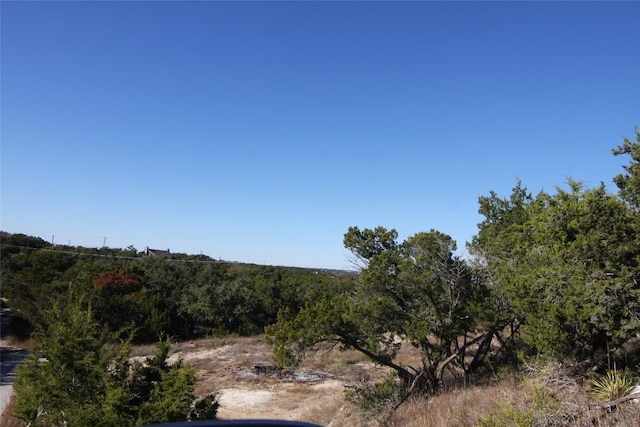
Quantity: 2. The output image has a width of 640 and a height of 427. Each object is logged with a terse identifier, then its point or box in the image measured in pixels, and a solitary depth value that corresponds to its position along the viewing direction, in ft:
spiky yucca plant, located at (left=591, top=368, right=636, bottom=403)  22.06
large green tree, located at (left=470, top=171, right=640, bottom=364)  25.66
